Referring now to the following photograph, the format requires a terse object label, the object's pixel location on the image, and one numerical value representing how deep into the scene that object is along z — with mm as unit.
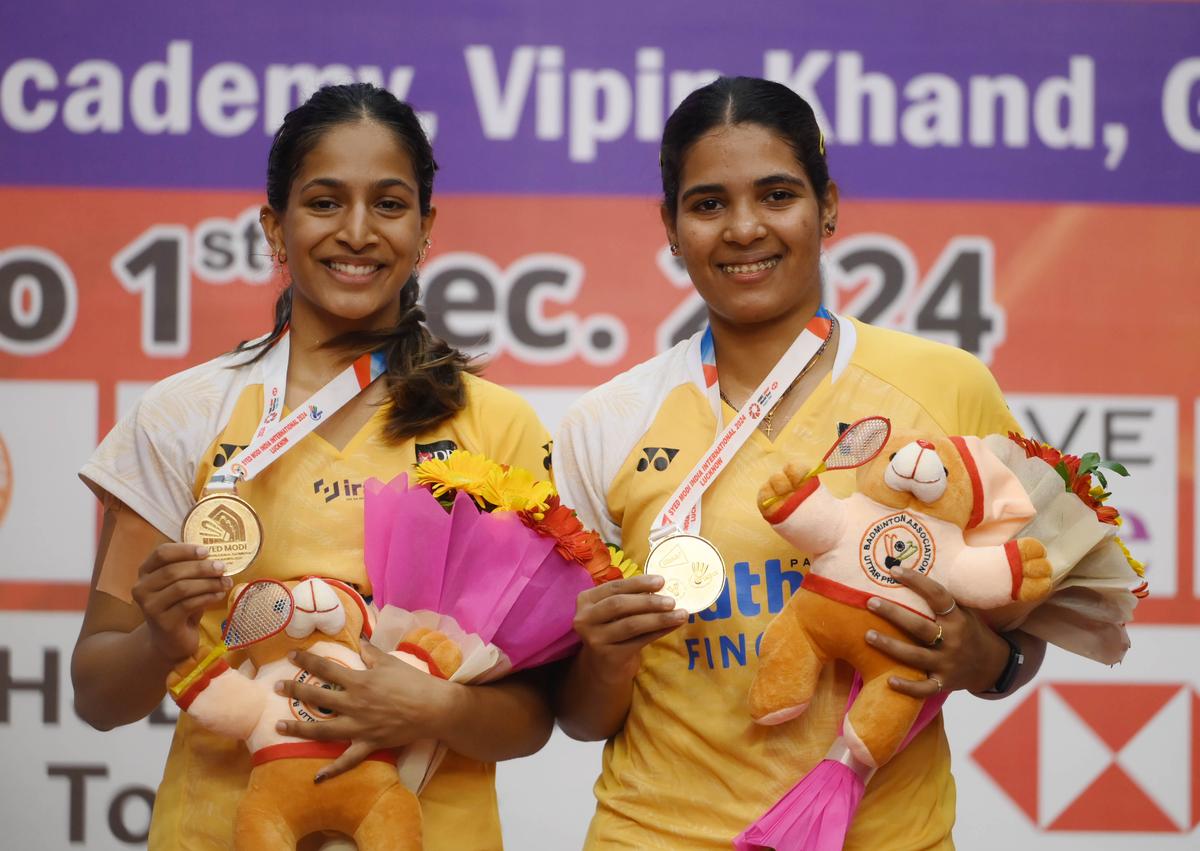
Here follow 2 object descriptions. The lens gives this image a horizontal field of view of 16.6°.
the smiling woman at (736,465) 3561
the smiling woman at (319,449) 3571
